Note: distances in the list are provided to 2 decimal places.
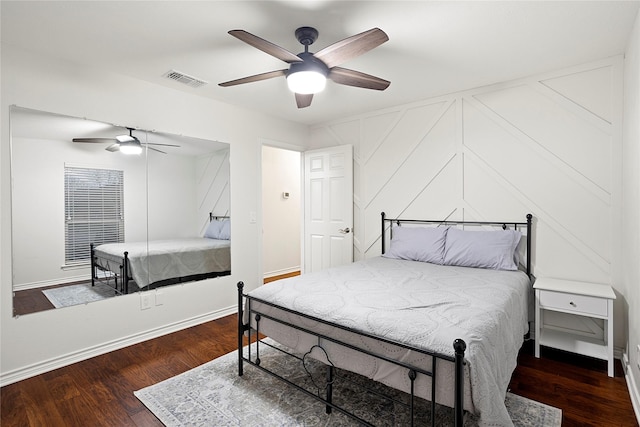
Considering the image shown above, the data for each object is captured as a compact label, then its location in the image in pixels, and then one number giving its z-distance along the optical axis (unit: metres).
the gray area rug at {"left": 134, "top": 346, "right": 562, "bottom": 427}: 1.94
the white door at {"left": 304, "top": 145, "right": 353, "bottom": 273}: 4.41
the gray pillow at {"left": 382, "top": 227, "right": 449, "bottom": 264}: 3.39
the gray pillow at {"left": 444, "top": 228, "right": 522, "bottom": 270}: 3.01
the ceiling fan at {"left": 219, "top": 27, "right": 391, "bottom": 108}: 1.92
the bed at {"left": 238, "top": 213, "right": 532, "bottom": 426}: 1.49
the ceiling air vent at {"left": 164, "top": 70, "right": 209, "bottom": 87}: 3.00
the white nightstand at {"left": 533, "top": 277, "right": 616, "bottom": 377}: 2.49
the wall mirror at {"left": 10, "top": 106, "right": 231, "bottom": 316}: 2.54
